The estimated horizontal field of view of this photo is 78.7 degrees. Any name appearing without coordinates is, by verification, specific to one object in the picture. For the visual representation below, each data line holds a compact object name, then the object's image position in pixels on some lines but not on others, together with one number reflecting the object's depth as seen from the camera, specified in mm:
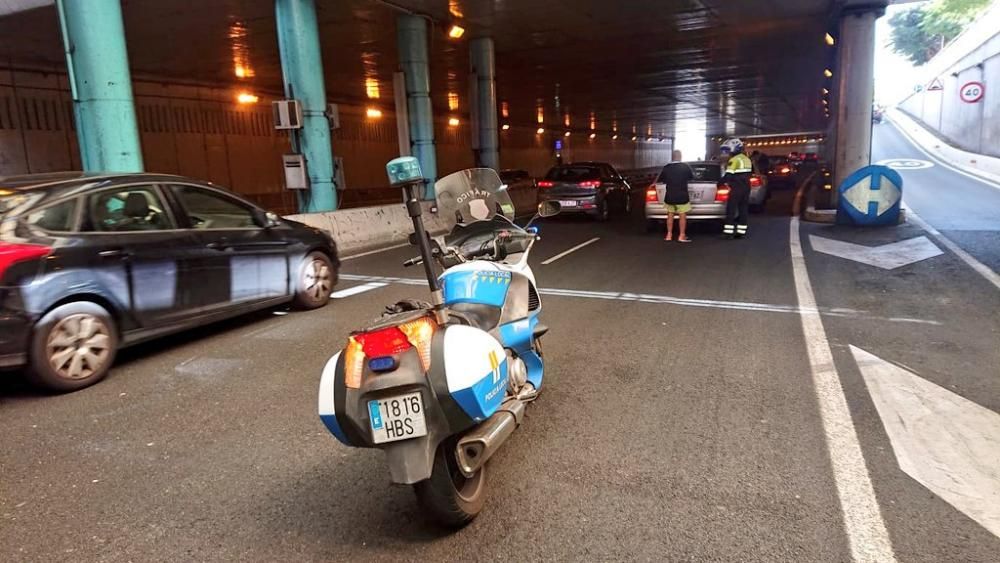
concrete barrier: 12453
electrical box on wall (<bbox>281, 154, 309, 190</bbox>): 12102
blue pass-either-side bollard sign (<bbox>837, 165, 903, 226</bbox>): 12906
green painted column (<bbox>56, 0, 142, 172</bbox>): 8328
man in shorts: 12133
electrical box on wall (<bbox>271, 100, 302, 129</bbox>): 11758
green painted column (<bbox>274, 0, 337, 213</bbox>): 11906
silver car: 13070
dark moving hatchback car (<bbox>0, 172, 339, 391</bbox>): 4652
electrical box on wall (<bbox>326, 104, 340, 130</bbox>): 12641
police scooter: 2613
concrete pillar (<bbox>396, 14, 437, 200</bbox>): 16203
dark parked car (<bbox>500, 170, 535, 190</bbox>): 28238
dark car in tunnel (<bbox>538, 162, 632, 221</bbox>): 16828
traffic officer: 12500
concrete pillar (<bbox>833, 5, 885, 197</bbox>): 15789
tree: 51219
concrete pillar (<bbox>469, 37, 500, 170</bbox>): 19016
